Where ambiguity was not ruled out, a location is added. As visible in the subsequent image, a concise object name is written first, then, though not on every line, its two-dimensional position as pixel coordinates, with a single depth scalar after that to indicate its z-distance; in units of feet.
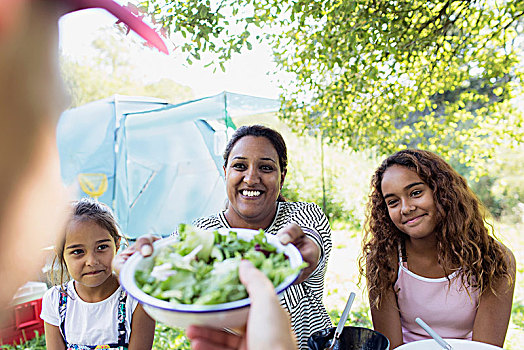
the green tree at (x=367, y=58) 8.84
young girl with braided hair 5.58
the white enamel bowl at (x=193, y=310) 2.84
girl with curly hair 5.92
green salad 3.06
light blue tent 19.92
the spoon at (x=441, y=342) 4.56
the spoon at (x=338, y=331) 4.62
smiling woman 5.71
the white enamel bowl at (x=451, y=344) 4.53
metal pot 4.58
